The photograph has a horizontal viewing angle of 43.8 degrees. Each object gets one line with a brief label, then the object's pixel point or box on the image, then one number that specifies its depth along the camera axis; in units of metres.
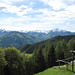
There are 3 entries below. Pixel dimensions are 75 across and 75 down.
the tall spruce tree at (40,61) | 76.19
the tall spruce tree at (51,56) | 78.95
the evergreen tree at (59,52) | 87.88
